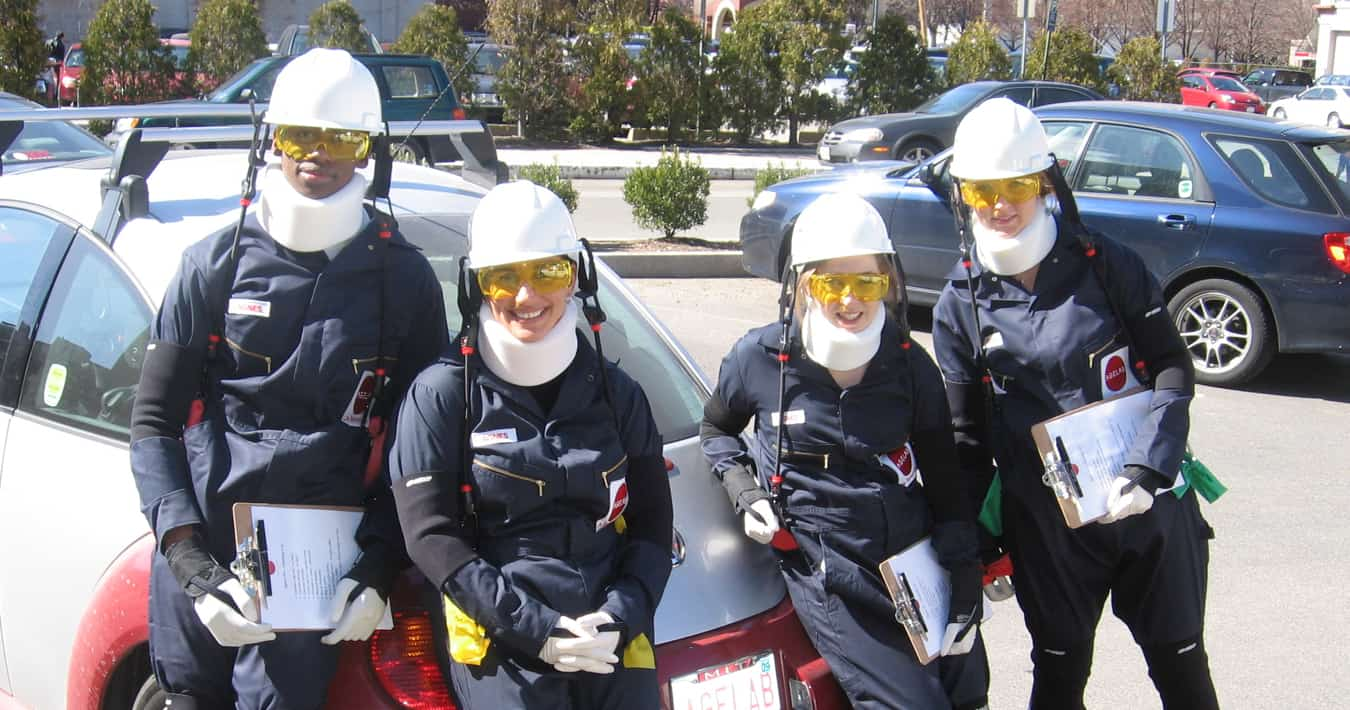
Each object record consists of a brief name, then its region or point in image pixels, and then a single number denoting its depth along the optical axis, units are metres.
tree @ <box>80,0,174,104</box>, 21.38
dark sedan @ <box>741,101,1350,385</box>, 8.41
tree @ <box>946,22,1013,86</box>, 27.88
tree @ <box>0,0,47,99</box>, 19.64
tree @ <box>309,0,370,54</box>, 23.52
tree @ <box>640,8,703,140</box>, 25.33
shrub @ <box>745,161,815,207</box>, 14.06
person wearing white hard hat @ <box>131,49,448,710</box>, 2.69
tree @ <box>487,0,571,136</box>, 24.12
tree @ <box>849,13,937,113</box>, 26.73
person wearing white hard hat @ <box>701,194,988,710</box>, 3.08
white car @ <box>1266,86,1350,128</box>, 36.44
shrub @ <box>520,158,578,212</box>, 12.54
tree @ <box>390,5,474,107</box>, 24.59
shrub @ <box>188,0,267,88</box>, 23.97
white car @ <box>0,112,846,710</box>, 2.90
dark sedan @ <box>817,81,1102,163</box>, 18.86
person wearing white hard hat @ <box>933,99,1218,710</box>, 3.34
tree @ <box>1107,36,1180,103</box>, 27.14
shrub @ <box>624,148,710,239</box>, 13.14
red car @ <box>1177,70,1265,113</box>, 37.41
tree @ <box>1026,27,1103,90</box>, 26.55
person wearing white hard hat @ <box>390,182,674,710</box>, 2.62
